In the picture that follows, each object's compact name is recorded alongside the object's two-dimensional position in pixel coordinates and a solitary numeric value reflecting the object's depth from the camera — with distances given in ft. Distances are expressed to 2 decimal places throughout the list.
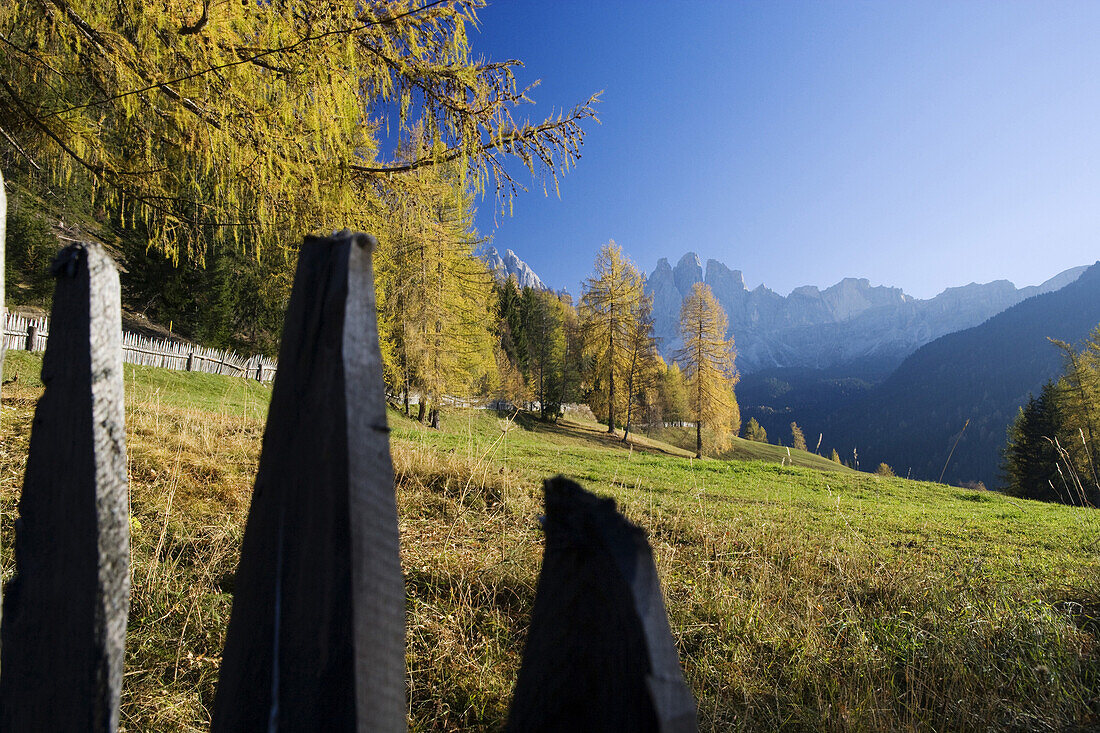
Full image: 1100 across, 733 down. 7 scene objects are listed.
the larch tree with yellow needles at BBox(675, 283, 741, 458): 88.12
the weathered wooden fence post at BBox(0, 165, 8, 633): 2.48
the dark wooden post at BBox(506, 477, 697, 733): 1.57
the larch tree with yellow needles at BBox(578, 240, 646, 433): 88.94
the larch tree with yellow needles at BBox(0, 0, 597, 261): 9.62
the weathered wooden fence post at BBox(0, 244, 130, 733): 2.36
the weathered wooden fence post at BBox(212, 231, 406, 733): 1.88
